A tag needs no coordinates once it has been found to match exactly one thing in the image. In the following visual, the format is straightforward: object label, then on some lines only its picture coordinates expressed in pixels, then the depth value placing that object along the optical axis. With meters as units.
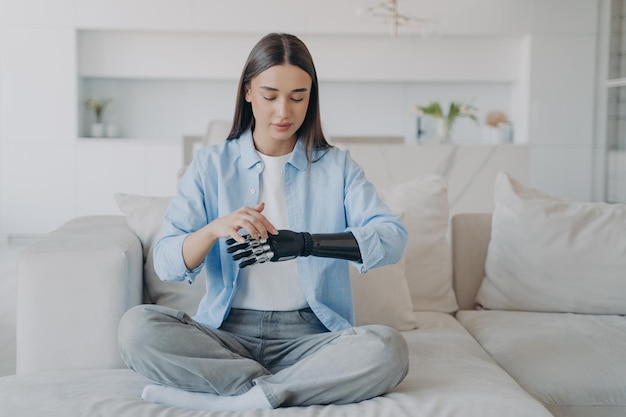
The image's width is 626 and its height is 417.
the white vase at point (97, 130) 7.24
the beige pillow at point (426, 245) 2.77
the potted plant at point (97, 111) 7.25
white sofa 1.89
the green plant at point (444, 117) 5.96
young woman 1.91
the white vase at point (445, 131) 6.02
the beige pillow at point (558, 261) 2.76
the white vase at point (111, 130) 7.30
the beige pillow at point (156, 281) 2.51
